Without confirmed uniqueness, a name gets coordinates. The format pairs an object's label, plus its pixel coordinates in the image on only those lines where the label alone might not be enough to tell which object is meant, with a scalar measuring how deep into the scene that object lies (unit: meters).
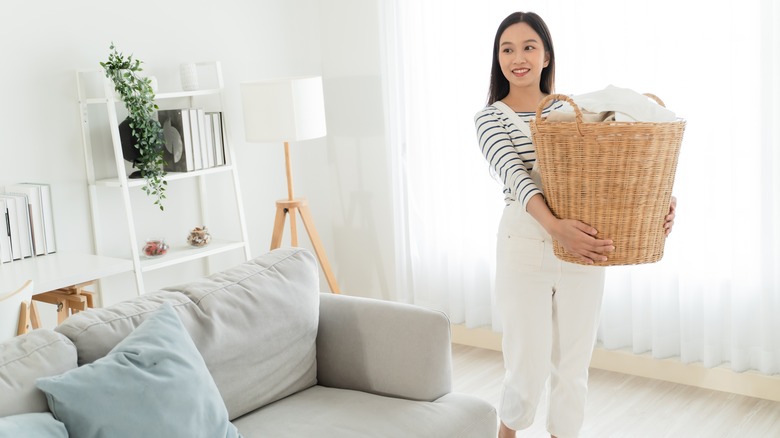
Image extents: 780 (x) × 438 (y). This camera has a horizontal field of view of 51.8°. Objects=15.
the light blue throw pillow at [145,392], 1.65
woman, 2.33
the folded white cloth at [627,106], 2.02
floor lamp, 3.55
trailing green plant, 3.26
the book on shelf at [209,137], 3.62
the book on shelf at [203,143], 3.58
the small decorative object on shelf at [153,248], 3.52
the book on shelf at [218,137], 3.66
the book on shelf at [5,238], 3.02
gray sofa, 1.70
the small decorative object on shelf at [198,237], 3.70
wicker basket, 2.00
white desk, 2.79
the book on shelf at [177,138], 3.50
